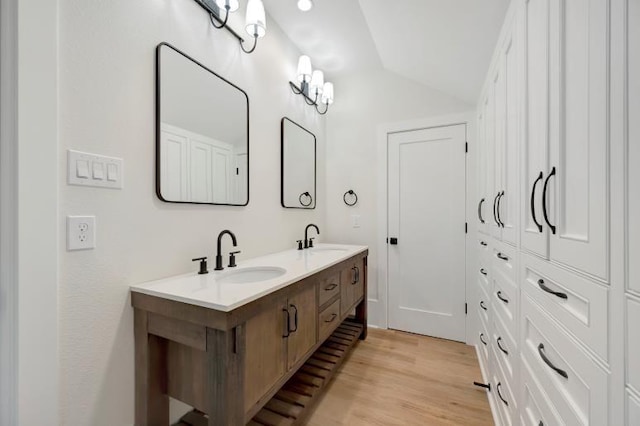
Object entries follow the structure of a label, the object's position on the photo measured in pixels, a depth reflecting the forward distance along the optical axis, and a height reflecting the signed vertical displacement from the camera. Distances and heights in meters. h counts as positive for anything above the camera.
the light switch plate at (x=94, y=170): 0.96 +0.16
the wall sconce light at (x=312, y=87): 2.28 +1.17
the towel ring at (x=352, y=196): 2.89 +0.17
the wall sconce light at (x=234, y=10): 1.51 +1.15
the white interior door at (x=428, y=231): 2.51 -0.18
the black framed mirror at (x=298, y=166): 2.26 +0.42
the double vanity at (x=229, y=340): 0.96 -0.53
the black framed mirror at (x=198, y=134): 1.28 +0.43
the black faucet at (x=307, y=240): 2.44 -0.26
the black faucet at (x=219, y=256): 1.46 -0.24
